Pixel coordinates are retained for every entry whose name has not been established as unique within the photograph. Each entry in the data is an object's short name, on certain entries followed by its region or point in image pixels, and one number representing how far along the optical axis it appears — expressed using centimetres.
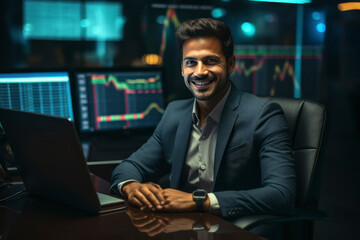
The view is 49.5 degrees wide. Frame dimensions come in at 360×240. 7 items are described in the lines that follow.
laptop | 105
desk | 99
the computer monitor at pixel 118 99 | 238
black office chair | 145
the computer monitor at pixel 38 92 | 222
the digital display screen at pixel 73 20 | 373
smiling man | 131
